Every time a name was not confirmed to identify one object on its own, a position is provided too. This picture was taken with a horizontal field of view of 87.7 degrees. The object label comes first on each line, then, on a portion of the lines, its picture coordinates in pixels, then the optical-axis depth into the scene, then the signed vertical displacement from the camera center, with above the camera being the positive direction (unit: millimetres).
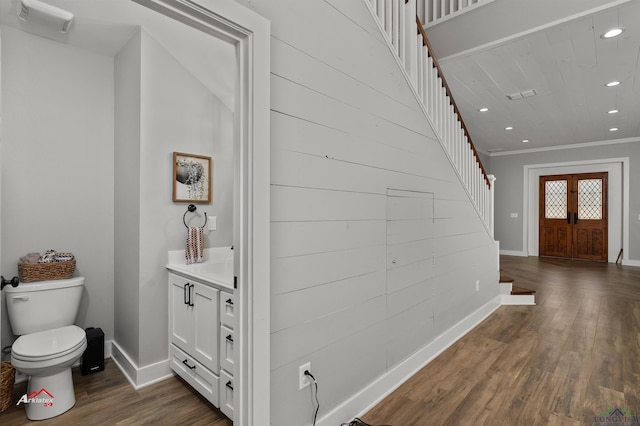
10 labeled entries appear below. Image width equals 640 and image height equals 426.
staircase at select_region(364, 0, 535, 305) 2355 +1093
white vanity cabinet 1890 -776
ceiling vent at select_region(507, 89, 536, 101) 4389 +1591
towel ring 2604 +17
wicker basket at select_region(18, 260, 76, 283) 2301 -415
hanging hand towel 2547 -251
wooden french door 7477 -93
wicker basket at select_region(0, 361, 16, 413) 2006 -1051
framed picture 2553 +275
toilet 1930 -797
